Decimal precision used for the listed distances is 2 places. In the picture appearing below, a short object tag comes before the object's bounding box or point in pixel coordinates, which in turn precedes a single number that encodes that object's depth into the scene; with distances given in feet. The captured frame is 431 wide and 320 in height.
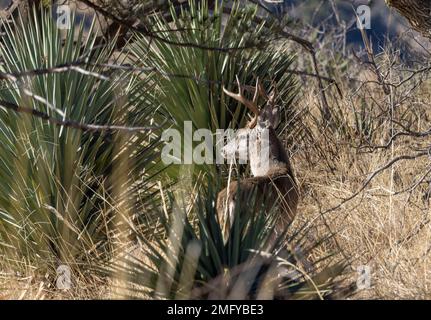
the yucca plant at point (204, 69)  52.94
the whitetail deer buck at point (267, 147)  46.59
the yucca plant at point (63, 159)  42.61
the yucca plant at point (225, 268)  30.46
